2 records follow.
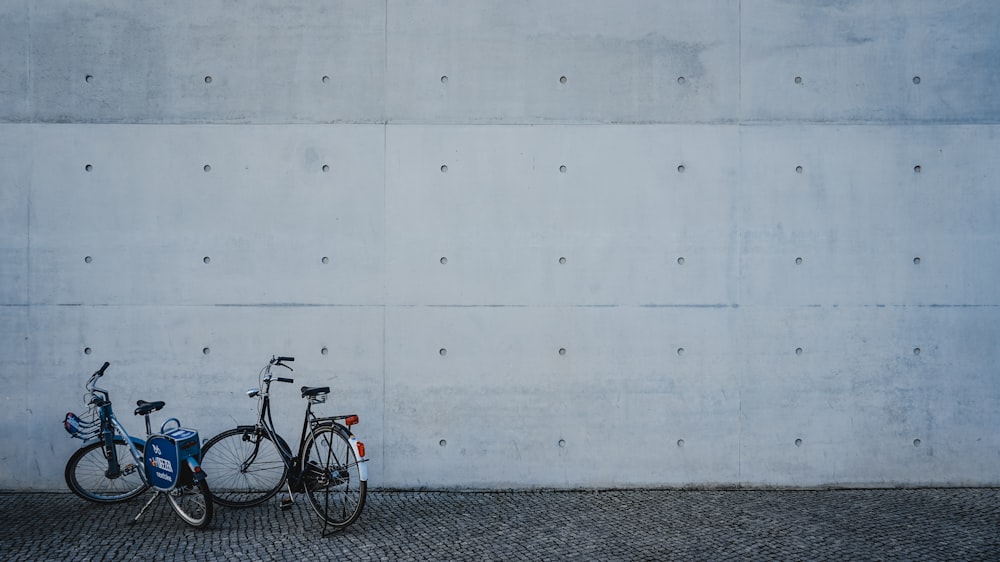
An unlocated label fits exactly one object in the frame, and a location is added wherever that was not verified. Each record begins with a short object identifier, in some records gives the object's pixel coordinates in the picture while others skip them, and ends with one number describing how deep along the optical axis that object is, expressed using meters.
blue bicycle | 5.23
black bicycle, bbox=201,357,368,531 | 5.22
